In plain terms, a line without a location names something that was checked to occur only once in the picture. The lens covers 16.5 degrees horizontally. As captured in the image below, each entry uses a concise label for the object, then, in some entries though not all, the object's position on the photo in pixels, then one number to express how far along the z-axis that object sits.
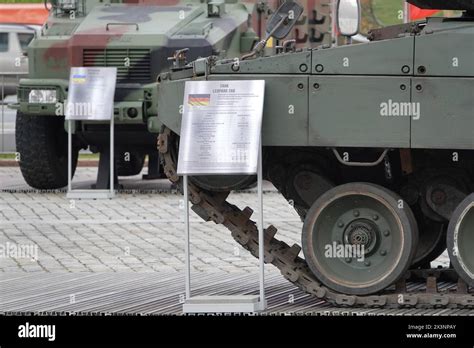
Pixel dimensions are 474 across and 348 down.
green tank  10.81
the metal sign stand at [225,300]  10.81
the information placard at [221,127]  10.70
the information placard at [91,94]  19.84
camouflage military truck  20.11
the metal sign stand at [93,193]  20.53
